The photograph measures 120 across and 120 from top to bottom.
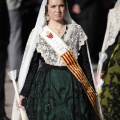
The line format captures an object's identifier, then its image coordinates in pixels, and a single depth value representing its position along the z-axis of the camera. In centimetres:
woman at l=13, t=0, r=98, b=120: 982
